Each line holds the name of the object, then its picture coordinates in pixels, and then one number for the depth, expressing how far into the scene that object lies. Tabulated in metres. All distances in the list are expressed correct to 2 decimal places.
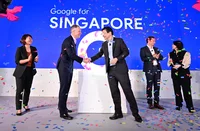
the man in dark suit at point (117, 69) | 2.79
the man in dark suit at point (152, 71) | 3.71
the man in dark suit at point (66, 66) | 2.88
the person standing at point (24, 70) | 3.14
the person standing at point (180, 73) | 3.44
